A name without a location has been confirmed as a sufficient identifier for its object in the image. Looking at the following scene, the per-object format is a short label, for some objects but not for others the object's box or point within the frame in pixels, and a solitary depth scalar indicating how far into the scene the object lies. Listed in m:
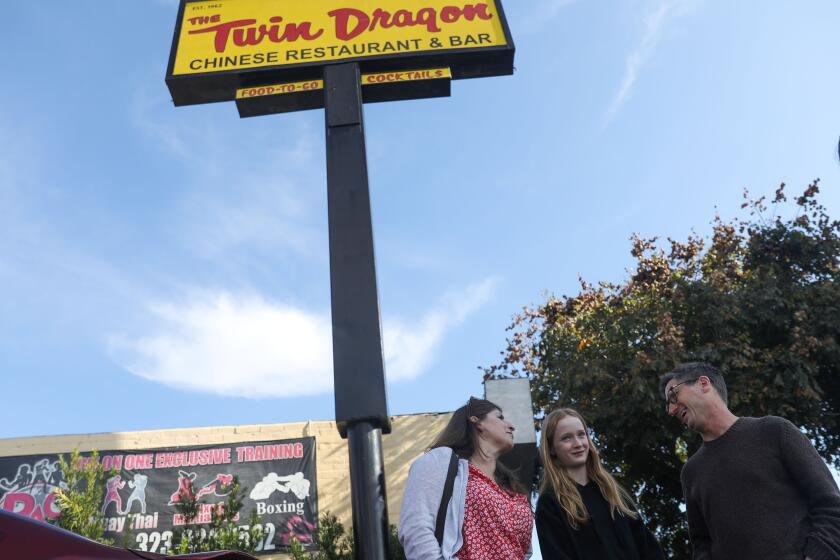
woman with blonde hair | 3.38
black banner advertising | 12.27
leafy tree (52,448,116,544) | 8.28
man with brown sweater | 3.07
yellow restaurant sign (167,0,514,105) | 6.84
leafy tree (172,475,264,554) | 7.95
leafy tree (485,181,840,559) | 13.10
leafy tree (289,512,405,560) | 8.70
